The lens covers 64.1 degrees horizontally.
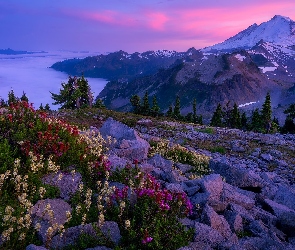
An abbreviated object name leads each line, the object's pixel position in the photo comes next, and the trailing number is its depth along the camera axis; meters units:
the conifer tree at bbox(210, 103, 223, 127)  74.80
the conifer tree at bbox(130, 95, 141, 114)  66.00
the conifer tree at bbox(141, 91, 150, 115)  67.12
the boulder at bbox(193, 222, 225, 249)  5.73
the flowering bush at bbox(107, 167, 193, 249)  5.22
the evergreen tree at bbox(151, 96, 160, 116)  66.65
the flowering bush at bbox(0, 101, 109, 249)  5.66
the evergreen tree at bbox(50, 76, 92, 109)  46.38
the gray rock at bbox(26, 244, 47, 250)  4.55
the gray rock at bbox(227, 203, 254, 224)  7.07
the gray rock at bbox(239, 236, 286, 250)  5.98
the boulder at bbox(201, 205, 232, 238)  6.26
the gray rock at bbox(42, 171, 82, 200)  6.80
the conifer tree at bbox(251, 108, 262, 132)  66.36
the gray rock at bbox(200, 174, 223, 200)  7.70
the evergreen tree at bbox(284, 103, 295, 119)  58.83
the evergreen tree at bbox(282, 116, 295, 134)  60.44
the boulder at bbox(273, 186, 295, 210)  9.61
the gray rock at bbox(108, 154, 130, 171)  8.13
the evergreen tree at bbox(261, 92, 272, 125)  59.96
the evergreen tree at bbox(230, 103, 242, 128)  71.16
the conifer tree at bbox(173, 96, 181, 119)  77.67
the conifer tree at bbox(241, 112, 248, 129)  77.64
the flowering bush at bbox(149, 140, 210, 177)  11.46
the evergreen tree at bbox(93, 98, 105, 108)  58.72
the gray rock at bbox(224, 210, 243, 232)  6.62
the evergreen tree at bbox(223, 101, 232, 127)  74.00
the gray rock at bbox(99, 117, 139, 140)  12.83
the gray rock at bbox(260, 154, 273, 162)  18.10
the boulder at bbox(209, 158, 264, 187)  10.27
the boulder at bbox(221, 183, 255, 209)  7.89
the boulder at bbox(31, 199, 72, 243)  5.26
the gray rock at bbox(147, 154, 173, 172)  10.10
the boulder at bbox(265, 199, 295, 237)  7.36
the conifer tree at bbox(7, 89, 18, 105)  59.86
